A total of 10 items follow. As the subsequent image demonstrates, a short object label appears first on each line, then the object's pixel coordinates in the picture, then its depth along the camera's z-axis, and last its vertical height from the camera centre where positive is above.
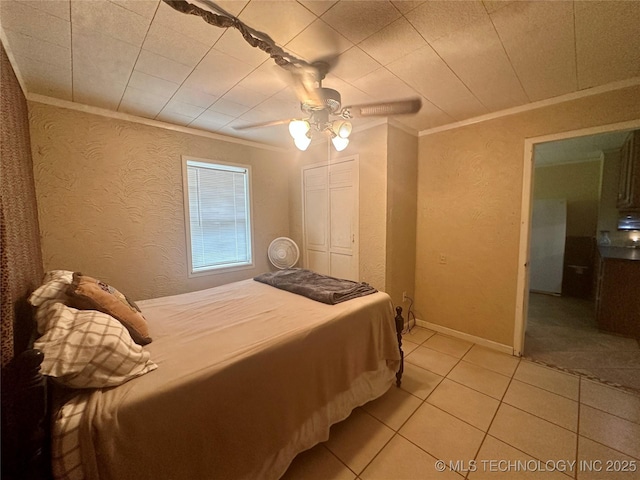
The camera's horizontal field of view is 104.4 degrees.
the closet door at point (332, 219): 3.16 +0.01
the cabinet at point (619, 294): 2.83 -0.92
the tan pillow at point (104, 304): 1.24 -0.42
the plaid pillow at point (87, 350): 0.93 -0.51
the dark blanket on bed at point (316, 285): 1.98 -0.60
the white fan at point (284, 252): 3.56 -0.46
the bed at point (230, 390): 0.91 -0.80
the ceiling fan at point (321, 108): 1.65 +0.78
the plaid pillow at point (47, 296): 1.11 -0.36
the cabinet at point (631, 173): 2.96 +0.54
